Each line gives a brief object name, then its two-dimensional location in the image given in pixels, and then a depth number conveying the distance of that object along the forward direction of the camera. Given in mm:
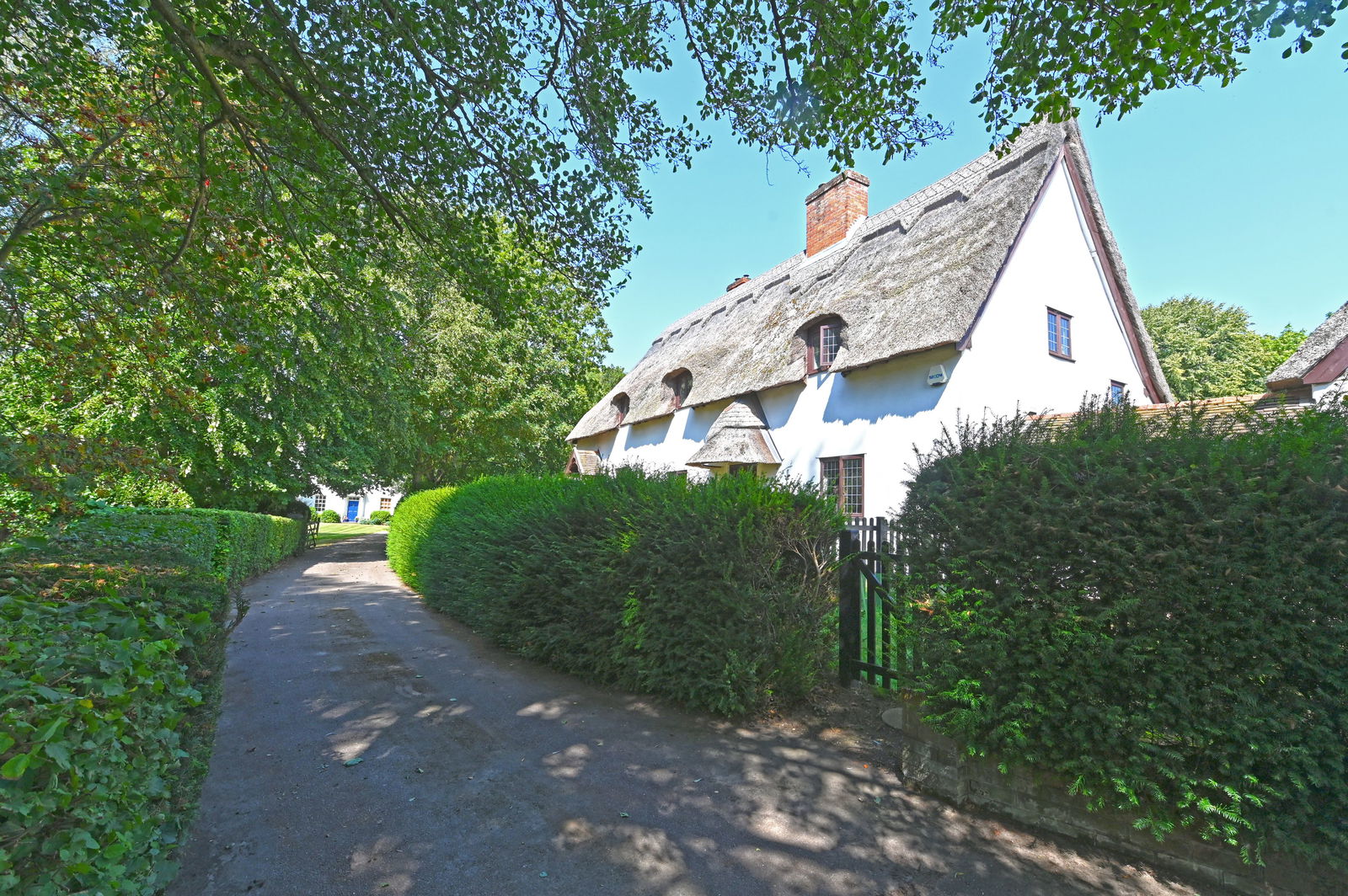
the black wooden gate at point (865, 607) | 5484
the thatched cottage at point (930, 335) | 13875
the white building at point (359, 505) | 61219
